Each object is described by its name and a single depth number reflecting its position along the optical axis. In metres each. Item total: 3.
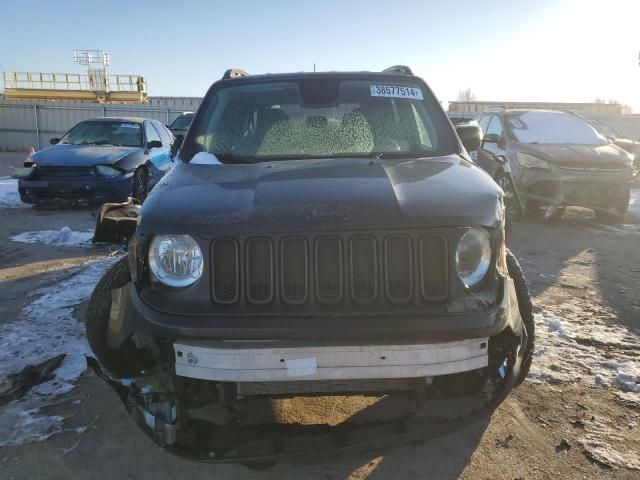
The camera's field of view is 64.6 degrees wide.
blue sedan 8.03
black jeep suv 1.95
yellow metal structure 32.69
